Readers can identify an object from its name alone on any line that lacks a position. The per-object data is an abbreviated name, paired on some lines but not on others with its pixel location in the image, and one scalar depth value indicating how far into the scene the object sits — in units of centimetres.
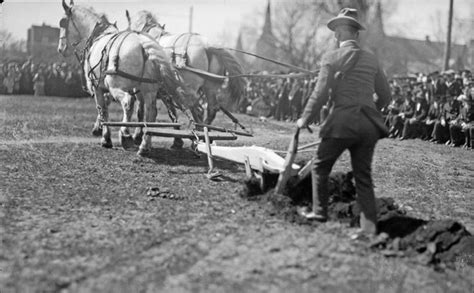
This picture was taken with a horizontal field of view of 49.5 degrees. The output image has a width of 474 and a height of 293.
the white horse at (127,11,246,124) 955
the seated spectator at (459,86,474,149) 1206
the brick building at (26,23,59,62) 3805
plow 514
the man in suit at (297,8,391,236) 443
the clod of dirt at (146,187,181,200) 572
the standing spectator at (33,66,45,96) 2747
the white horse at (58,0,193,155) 830
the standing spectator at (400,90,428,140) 1406
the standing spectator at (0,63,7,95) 2764
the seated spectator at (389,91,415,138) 1449
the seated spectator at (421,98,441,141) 1372
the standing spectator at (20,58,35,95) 2825
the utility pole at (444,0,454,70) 2100
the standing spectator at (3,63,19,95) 2768
